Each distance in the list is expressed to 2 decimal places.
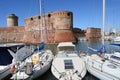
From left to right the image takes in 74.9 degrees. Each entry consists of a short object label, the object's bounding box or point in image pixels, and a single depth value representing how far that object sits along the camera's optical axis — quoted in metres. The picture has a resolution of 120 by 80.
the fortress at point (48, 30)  18.43
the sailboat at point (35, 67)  3.75
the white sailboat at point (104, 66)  3.77
